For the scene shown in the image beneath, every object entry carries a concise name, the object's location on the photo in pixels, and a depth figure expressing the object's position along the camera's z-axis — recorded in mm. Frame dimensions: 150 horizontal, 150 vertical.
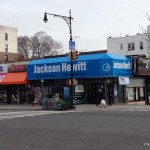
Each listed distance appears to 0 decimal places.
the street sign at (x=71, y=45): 34812
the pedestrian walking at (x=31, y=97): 42169
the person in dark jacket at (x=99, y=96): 37009
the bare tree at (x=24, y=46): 106438
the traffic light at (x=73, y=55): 34719
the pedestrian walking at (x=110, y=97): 38350
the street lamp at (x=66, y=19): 35000
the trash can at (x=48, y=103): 35372
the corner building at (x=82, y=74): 38375
